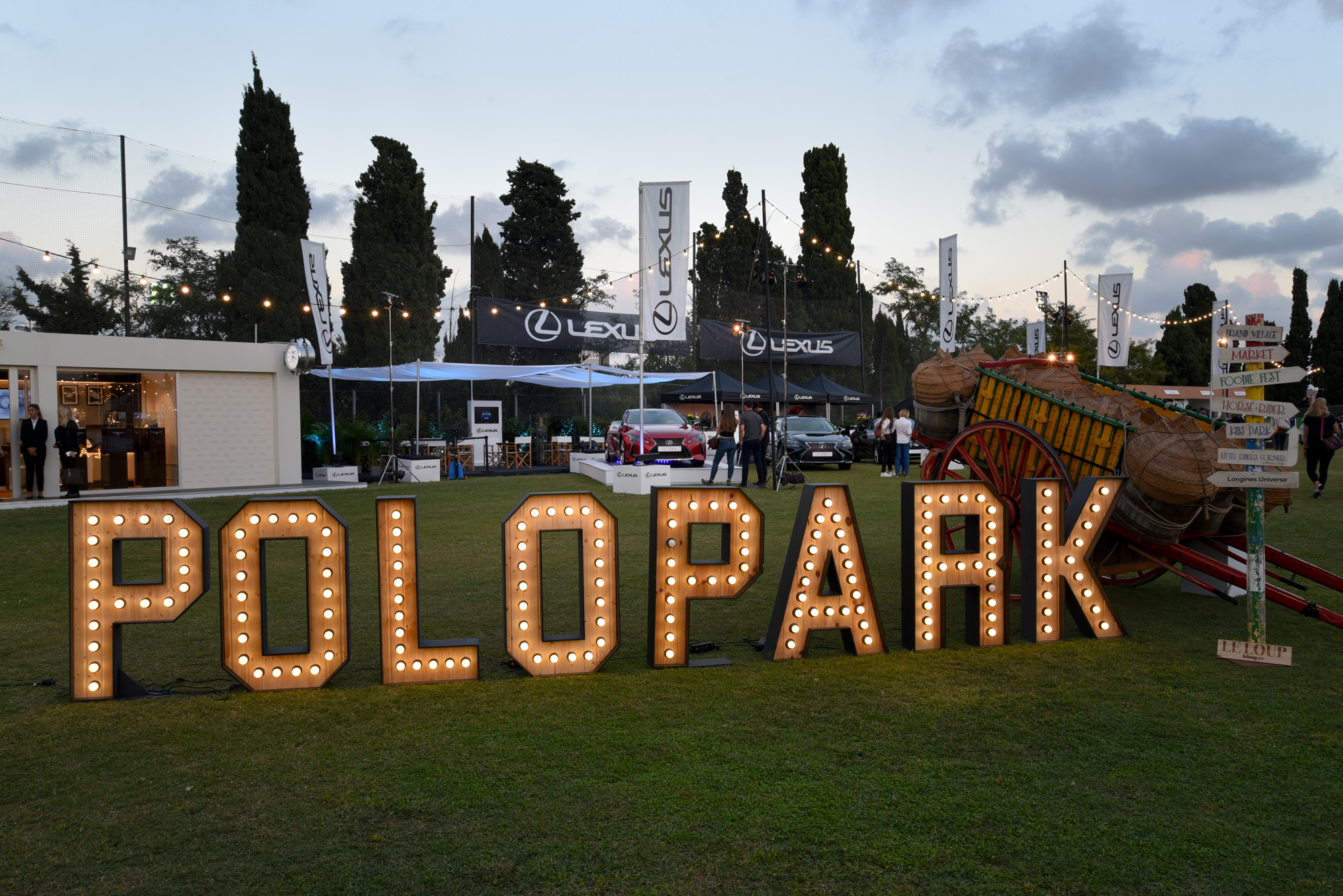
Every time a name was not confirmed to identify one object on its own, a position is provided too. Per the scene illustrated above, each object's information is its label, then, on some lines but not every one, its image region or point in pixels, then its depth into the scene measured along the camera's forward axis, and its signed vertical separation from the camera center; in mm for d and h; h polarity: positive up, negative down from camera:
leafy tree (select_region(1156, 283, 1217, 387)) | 48438 +3506
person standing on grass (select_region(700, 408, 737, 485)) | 17062 -384
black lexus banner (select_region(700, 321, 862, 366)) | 34906 +2689
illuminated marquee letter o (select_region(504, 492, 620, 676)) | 4723 -911
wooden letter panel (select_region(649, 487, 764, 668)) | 4914 -782
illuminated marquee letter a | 5051 -957
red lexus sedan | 20578 -634
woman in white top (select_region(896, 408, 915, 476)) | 19031 -494
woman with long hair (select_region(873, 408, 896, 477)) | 21172 -611
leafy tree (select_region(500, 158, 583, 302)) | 41375 +8551
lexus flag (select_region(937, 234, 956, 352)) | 23906 +3585
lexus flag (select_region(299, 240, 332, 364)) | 19297 +2722
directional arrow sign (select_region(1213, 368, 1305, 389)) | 4772 +215
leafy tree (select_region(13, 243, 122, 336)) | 24844 +3302
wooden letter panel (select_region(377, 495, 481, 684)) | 4625 -1086
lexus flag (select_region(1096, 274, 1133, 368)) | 27203 +3040
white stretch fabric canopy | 22547 +1107
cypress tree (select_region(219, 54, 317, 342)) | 30203 +6540
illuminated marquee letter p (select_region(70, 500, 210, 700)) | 4430 -836
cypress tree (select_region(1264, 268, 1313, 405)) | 48375 +4894
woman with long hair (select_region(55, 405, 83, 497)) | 15523 -511
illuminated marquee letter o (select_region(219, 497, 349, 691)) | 4531 -920
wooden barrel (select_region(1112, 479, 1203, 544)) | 5695 -647
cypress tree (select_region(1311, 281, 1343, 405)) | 47156 +3642
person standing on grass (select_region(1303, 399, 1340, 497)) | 14102 -329
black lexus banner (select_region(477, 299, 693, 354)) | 28609 +2971
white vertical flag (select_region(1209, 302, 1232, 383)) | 20825 +2474
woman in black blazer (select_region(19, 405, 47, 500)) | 15242 -482
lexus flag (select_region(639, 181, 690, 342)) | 14438 +2648
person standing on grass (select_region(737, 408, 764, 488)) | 16844 -381
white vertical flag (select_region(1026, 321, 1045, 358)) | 30348 +2757
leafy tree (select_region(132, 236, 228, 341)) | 30094 +3864
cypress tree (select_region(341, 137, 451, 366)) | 33250 +5883
